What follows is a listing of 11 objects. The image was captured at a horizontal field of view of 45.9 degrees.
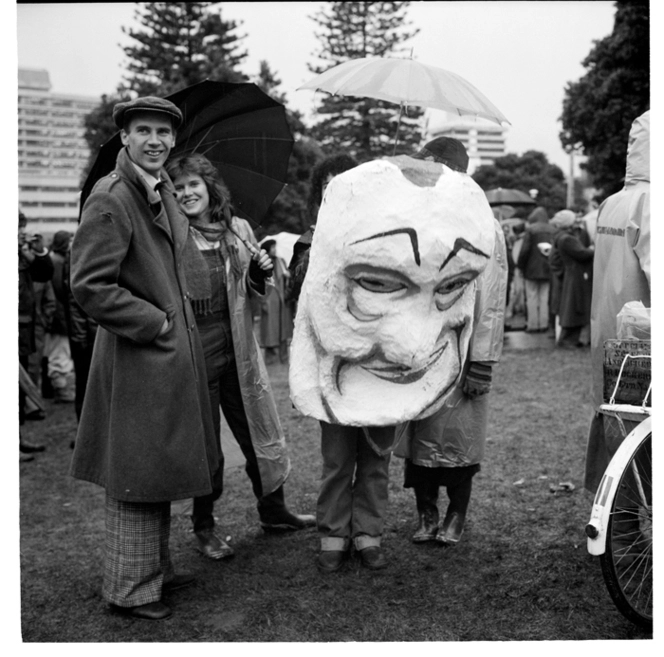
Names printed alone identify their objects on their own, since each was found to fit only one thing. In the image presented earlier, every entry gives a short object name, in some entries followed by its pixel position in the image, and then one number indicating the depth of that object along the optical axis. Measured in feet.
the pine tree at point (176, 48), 63.05
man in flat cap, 9.62
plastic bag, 9.91
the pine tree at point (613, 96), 43.50
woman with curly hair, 11.48
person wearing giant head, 9.27
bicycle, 9.29
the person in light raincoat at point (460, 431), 11.43
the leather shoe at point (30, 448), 20.11
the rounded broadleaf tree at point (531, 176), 107.04
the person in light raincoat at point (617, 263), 10.57
